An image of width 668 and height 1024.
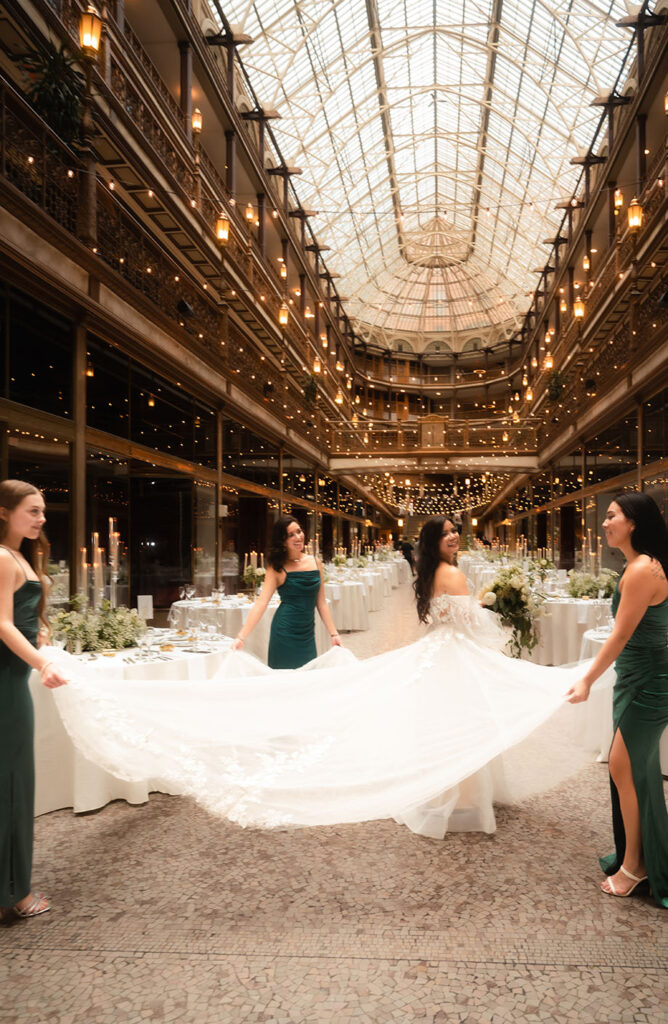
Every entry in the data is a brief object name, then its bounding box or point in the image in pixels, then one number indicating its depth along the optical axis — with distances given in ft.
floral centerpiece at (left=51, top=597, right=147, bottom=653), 16.49
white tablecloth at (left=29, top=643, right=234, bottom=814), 14.15
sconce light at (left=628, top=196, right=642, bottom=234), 39.65
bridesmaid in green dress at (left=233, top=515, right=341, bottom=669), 16.81
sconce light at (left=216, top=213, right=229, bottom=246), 40.11
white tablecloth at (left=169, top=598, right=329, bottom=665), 29.40
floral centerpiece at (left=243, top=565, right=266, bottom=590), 34.83
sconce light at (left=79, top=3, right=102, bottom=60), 23.50
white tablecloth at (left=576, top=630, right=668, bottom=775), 14.84
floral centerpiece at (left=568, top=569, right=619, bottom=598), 29.60
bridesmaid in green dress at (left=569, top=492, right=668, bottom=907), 10.03
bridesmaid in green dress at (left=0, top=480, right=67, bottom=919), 9.64
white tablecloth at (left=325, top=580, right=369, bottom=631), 43.93
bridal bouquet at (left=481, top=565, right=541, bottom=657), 17.70
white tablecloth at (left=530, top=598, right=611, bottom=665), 28.32
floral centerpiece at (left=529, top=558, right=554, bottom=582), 37.49
